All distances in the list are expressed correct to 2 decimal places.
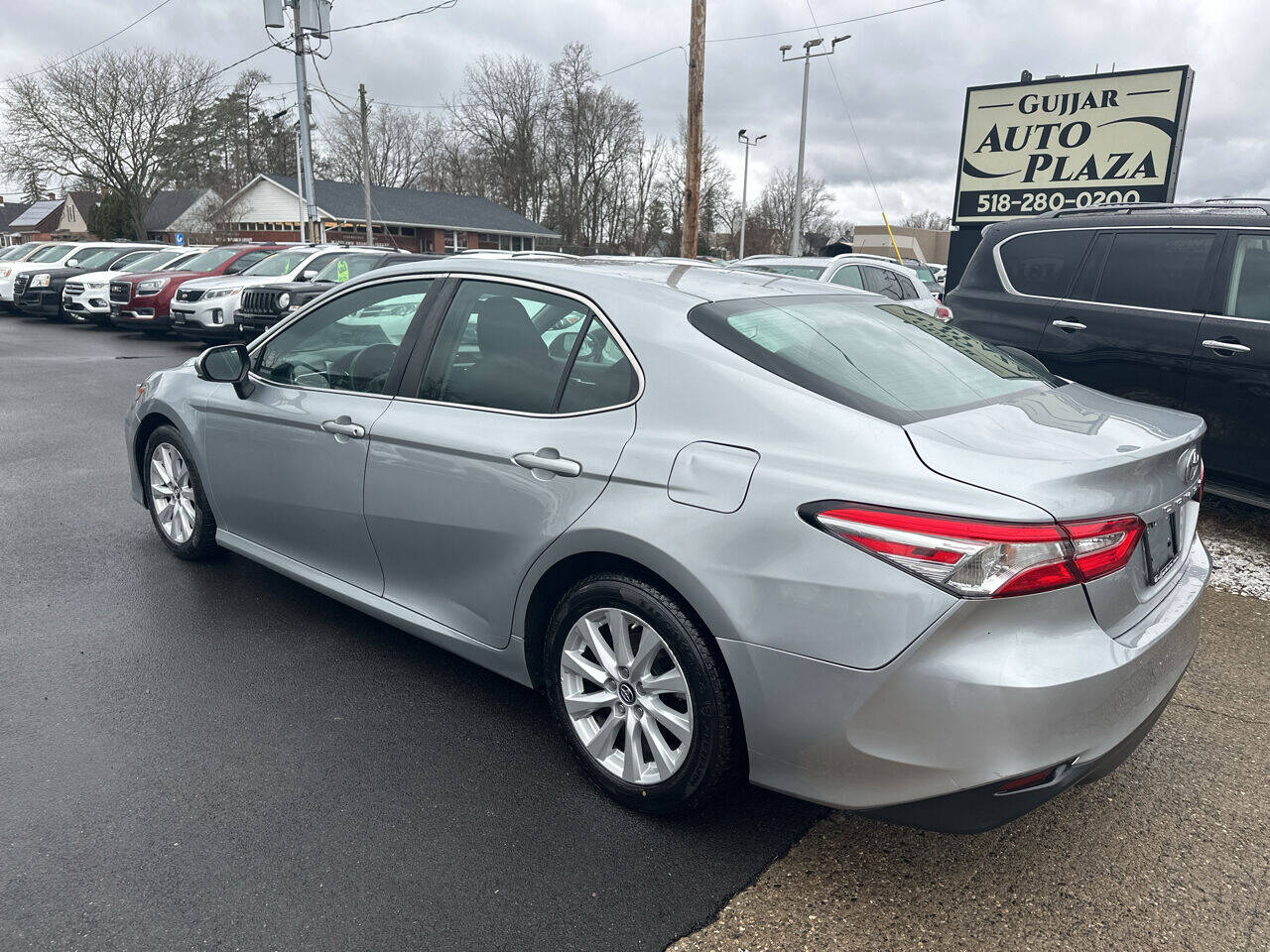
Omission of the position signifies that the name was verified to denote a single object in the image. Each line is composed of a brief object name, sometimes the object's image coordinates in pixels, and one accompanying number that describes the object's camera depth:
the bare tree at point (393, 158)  58.75
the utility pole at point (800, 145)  30.23
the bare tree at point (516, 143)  60.19
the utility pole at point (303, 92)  27.69
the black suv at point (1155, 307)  5.11
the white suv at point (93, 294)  17.72
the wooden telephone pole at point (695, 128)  15.12
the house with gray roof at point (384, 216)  50.59
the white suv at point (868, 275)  10.38
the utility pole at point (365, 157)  32.84
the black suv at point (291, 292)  13.32
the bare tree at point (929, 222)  95.38
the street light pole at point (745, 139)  51.50
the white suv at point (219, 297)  14.17
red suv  15.66
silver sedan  2.10
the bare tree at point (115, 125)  44.66
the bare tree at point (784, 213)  76.19
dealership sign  12.70
